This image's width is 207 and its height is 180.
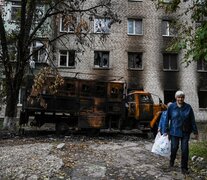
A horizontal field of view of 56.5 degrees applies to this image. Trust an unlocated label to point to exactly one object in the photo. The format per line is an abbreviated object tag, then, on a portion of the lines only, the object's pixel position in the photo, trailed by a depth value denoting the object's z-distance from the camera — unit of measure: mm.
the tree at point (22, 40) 9003
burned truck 8969
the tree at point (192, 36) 4313
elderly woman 4359
